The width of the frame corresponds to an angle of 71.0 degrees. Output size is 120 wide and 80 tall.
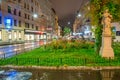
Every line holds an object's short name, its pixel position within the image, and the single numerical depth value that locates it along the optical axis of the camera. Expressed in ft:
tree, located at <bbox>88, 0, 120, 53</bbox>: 28.76
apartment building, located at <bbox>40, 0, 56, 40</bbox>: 144.53
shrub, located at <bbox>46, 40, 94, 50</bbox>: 41.09
